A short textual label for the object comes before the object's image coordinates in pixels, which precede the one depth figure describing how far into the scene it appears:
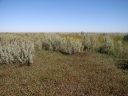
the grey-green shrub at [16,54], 9.40
